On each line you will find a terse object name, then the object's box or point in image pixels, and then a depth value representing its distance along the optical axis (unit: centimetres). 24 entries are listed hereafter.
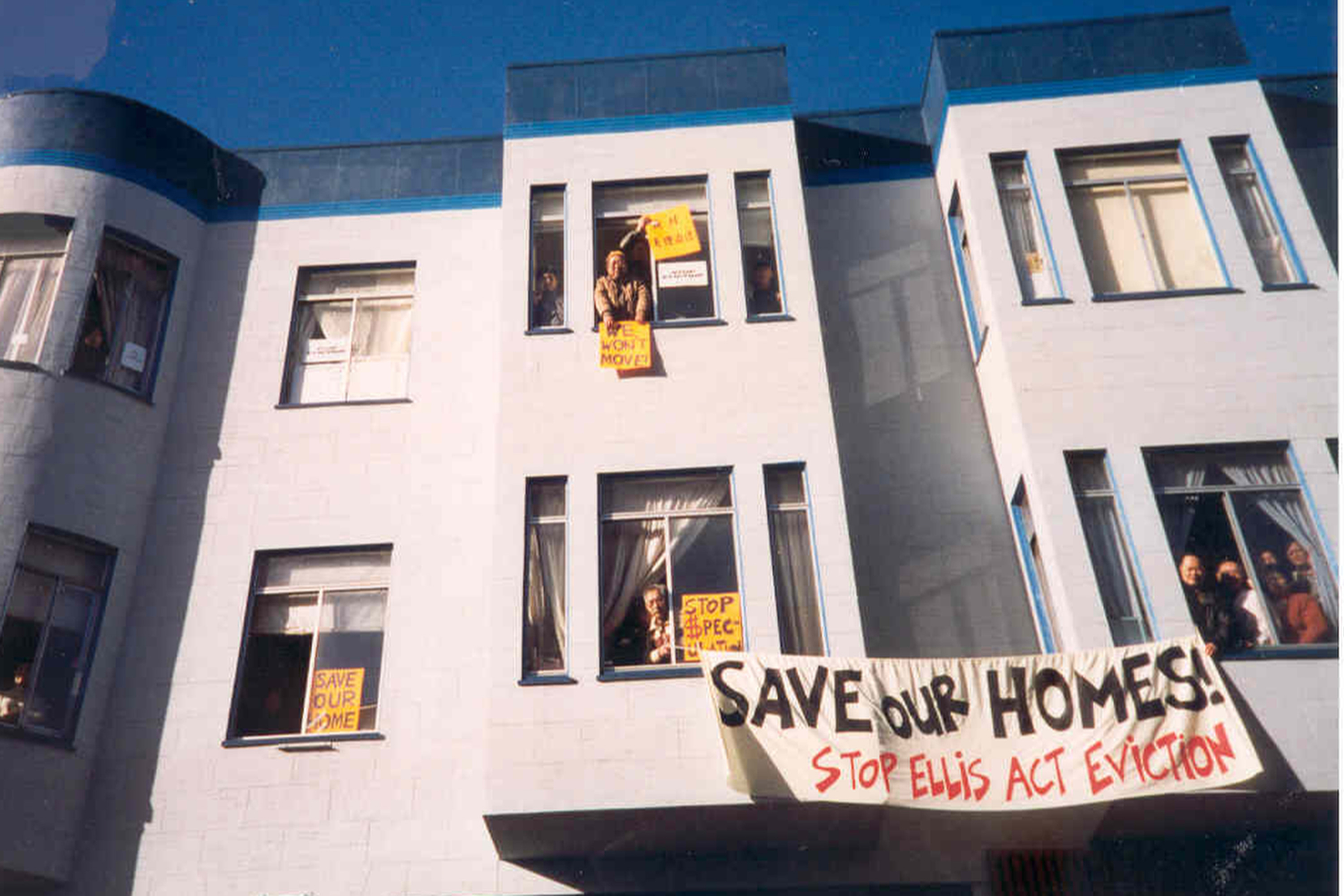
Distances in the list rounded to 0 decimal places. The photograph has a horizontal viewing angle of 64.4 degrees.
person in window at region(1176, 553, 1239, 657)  938
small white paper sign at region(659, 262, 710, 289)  1223
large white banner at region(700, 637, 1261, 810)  863
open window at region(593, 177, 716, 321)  1216
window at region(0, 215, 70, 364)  1170
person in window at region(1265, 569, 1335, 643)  944
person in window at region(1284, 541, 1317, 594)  970
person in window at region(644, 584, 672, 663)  998
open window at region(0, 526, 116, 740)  1015
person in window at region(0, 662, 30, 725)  995
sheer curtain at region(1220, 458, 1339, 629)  963
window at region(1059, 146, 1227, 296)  1166
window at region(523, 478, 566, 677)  1009
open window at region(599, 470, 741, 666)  1009
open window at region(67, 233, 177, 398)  1193
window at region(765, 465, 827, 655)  1005
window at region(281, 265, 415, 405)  1280
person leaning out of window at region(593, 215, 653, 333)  1181
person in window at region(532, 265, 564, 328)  1210
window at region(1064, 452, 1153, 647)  980
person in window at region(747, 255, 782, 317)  1206
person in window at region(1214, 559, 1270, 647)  946
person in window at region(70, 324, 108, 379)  1171
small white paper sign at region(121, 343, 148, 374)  1223
